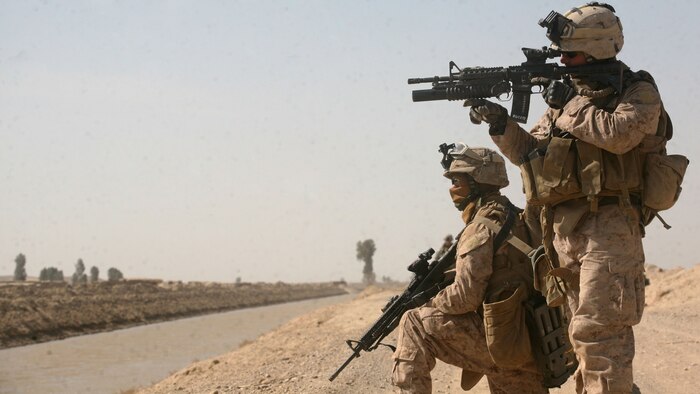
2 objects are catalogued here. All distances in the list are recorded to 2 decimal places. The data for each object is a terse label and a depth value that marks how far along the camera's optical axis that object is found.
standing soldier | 4.30
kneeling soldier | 5.37
